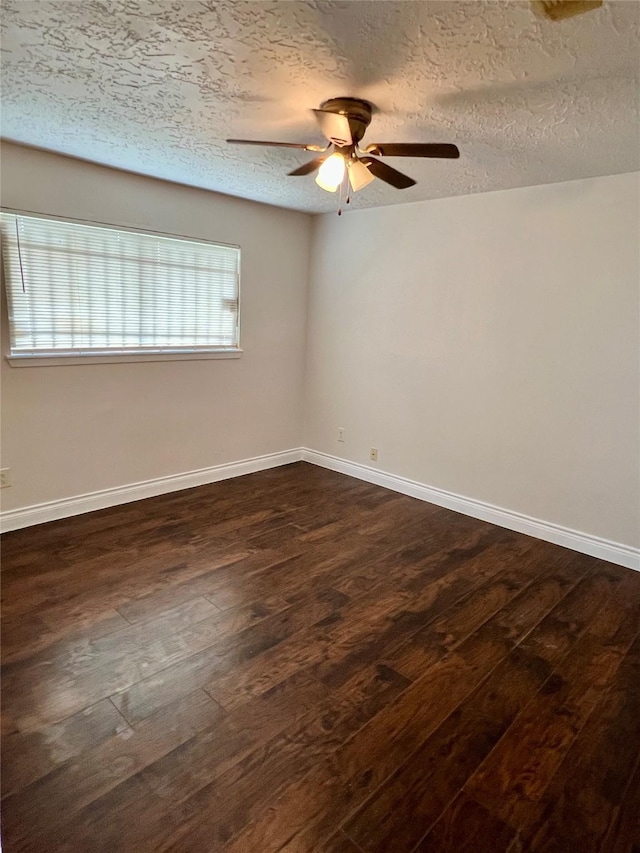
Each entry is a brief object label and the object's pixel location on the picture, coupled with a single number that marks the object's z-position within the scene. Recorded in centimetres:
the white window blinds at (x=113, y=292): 294
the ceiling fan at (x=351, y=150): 195
